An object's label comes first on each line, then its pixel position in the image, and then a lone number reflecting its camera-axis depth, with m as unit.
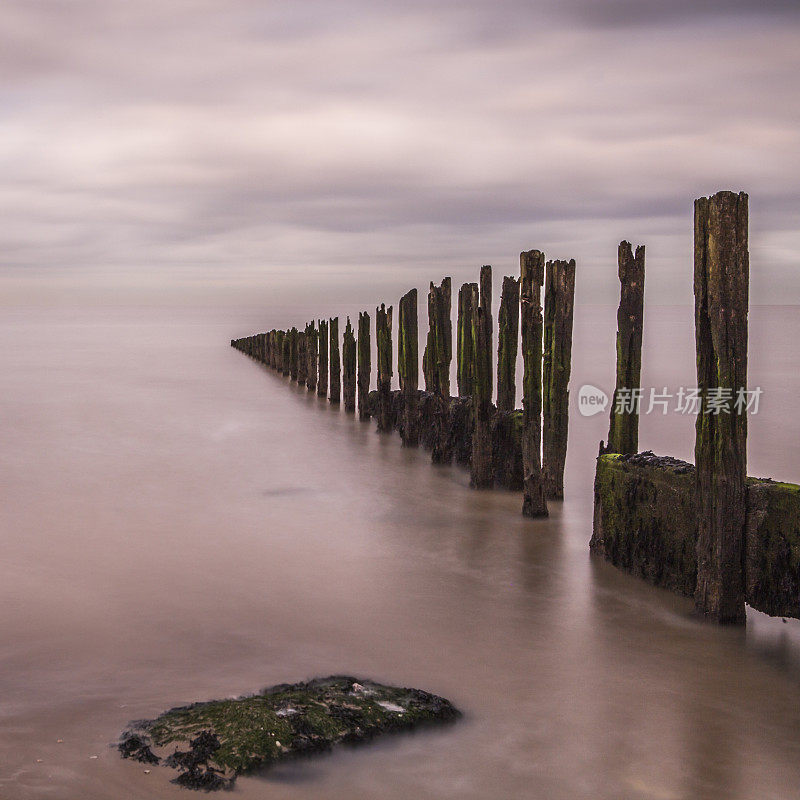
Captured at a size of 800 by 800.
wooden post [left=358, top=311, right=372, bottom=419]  15.60
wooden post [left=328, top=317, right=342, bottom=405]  18.23
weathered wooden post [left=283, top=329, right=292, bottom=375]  24.59
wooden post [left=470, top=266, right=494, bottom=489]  8.55
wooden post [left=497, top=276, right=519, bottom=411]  8.56
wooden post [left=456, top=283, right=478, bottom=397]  9.16
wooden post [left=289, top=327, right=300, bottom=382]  23.78
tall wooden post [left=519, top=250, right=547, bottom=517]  7.36
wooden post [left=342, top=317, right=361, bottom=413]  16.64
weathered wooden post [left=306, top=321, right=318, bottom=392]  20.84
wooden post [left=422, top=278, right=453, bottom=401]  10.69
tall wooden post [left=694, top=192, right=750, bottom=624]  4.68
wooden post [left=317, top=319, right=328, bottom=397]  19.56
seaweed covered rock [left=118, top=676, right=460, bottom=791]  3.22
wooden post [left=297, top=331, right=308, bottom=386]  21.92
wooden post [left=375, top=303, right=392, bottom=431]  13.32
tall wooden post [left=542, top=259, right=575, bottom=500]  7.27
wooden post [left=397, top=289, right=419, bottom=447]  11.78
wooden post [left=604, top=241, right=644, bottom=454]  6.33
